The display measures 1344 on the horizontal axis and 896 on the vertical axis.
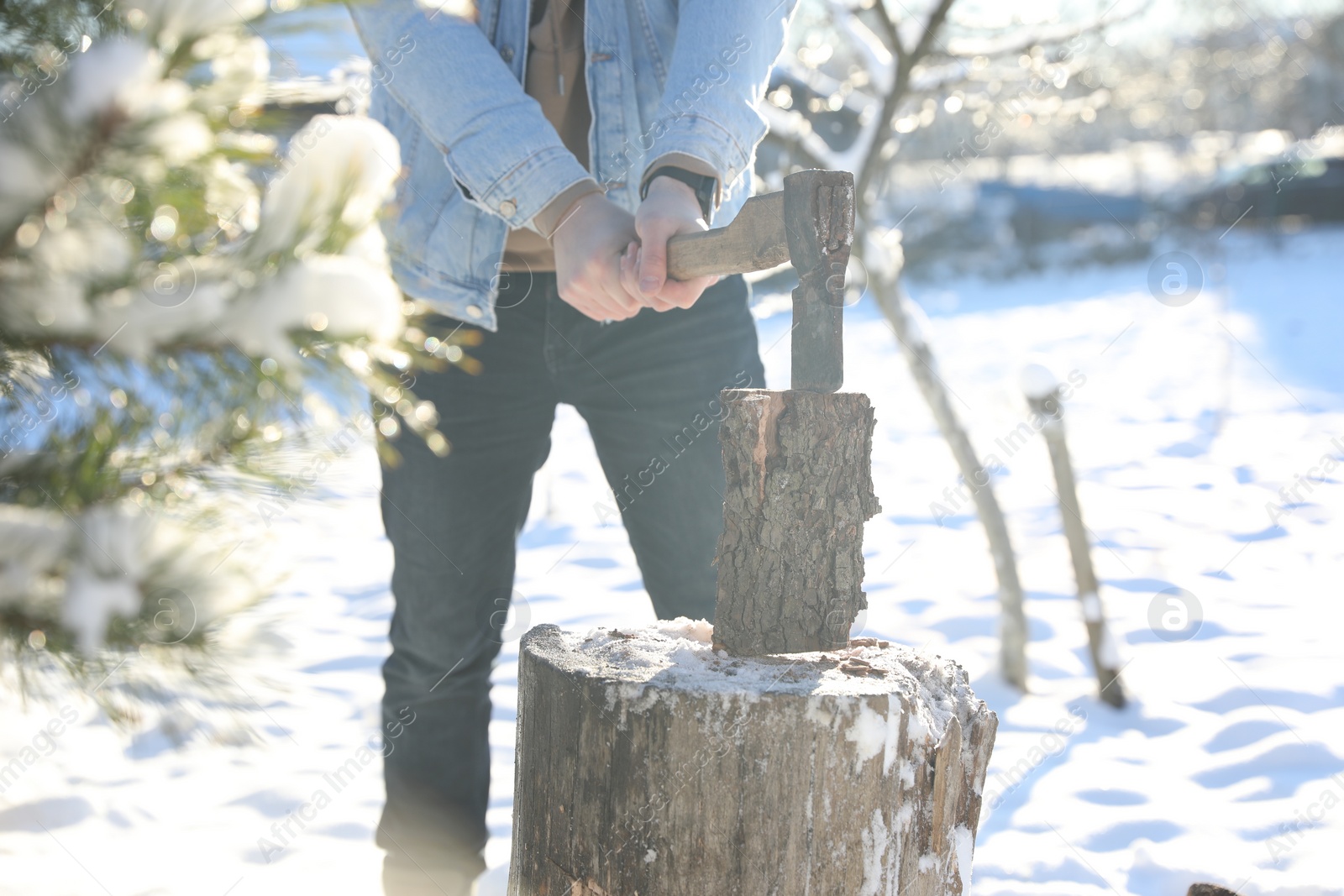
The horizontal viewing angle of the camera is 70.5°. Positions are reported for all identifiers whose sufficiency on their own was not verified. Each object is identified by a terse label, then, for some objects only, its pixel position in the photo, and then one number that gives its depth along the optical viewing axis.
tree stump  1.11
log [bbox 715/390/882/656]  1.31
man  1.59
